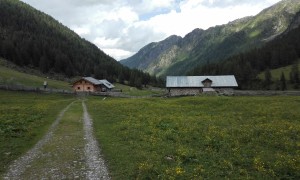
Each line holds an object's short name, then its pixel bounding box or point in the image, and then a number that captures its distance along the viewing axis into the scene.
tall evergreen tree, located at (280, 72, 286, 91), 108.03
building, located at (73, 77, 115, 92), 88.52
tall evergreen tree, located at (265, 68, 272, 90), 117.71
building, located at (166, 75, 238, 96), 79.07
